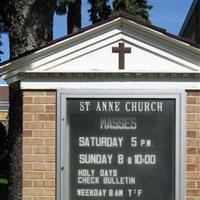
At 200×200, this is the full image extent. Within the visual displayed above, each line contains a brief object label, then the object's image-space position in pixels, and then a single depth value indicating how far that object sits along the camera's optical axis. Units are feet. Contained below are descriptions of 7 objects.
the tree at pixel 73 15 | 60.31
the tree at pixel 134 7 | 69.21
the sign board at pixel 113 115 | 18.57
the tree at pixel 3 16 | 42.39
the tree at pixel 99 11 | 64.40
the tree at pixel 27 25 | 25.77
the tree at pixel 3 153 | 77.33
